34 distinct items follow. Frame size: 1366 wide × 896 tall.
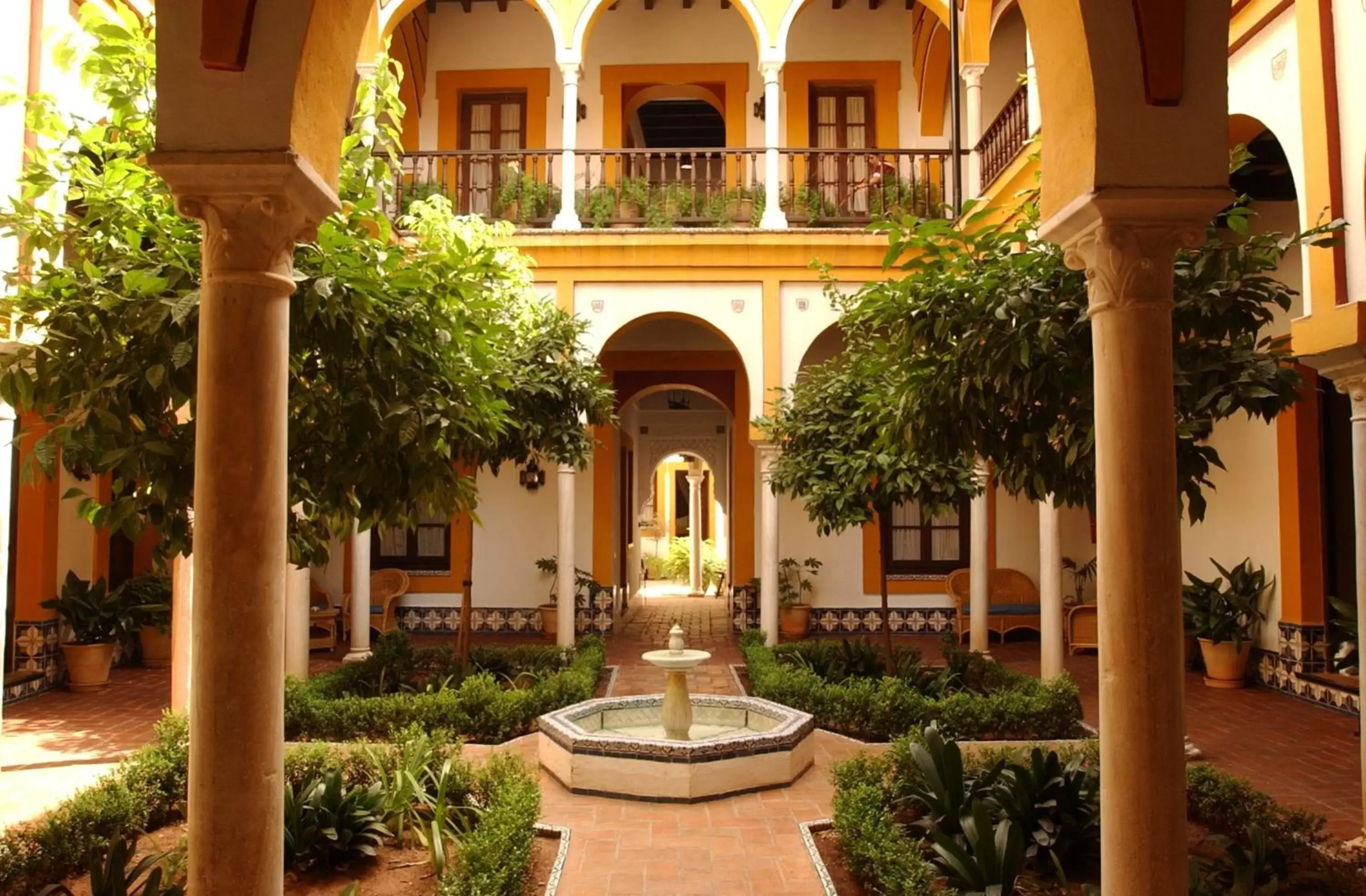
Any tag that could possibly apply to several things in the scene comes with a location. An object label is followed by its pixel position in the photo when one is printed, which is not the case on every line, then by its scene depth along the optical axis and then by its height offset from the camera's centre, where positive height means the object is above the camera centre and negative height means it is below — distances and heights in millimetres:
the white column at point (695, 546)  23922 -721
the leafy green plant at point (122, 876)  4012 -1493
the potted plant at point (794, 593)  14711 -1129
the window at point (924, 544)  15359 -441
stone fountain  6691 -1620
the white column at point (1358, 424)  5664 +513
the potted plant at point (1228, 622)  10508 -1129
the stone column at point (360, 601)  11875 -995
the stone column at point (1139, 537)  3160 -75
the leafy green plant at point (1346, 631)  8102 -1016
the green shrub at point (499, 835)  4320 -1518
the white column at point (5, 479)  5945 +247
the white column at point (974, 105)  12602 +5092
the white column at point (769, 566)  12164 -608
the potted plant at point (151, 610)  11164 -998
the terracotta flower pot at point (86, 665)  10648 -1539
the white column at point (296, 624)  9586 -1011
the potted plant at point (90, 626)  10672 -1156
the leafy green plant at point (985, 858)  4480 -1540
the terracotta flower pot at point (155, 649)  11805 -1531
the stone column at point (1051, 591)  9414 -719
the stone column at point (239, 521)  3029 -11
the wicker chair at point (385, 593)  14531 -1097
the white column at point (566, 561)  12211 -542
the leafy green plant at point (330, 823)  5105 -1570
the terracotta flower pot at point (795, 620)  14688 -1508
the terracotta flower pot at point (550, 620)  14523 -1485
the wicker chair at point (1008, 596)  14234 -1157
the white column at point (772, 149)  12789 +4582
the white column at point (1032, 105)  9859 +4069
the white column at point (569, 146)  12891 +4680
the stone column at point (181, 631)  7137 -798
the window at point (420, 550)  15383 -499
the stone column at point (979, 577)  11812 -735
